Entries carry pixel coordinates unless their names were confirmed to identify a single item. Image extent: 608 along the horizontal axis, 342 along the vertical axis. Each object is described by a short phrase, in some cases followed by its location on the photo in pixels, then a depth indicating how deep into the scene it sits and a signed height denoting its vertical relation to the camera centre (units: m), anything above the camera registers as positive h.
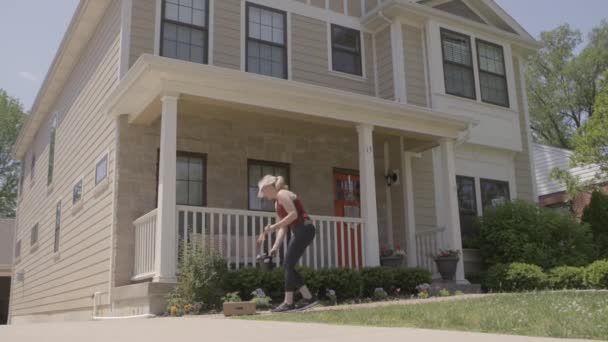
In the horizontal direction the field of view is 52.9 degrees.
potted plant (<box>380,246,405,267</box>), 10.72 +0.50
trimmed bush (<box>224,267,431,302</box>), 8.16 +0.11
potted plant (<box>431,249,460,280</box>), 11.05 +0.40
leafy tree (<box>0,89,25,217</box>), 35.50 +8.59
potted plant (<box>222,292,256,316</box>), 6.78 -0.19
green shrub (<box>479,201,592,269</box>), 12.06 +0.93
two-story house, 9.41 +2.92
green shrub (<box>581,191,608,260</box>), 14.73 +1.54
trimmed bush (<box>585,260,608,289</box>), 10.67 +0.10
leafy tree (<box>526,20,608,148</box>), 33.78 +11.21
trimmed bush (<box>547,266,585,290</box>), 10.89 +0.06
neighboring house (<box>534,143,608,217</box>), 23.17 +4.06
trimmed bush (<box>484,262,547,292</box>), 10.95 +0.10
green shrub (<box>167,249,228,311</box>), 7.82 +0.13
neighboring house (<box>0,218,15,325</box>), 25.05 +1.42
